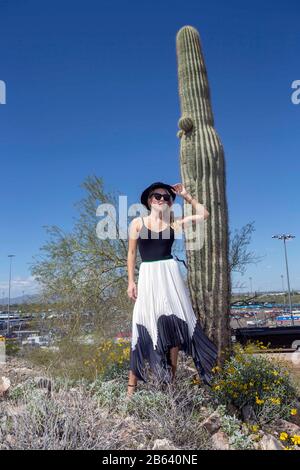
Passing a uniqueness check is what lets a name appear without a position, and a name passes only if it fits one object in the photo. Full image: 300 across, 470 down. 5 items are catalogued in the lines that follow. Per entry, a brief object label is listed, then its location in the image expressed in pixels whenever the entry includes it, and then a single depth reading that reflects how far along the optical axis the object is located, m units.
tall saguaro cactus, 4.35
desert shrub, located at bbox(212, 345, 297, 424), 3.57
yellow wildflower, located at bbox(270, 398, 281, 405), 3.35
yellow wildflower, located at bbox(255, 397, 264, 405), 3.37
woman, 3.20
